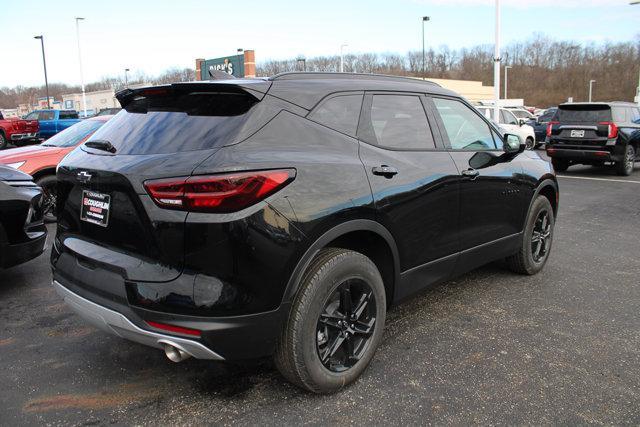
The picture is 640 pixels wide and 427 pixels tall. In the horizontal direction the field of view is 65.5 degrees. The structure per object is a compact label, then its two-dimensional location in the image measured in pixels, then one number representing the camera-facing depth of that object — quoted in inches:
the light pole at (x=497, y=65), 772.0
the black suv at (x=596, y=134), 470.9
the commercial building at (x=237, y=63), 1364.4
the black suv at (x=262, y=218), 91.5
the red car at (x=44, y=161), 290.7
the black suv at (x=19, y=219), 167.8
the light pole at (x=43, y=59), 1787.4
